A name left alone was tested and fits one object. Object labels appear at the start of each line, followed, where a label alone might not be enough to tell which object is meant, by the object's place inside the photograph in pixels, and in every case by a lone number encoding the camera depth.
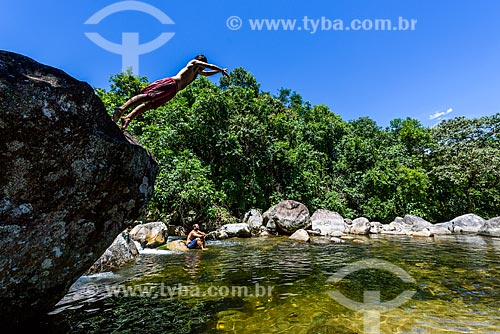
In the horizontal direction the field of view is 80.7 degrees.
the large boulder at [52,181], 3.29
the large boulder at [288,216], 20.09
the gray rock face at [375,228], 21.14
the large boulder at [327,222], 20.26
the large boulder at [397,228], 20.25
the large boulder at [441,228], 20.91
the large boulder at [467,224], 21.14
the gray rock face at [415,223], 22.09
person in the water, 13.15
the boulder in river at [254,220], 20.28
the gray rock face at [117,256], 8.27
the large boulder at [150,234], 13.60
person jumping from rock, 5.44
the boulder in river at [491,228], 18.66
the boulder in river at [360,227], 20.19
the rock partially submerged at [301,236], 15.66
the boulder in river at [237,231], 18.55
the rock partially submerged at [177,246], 12.82
